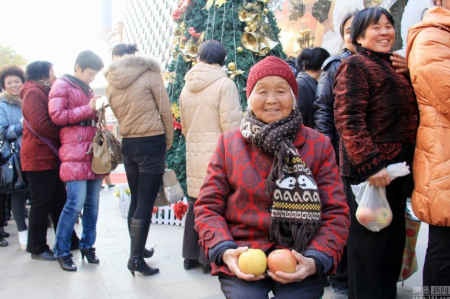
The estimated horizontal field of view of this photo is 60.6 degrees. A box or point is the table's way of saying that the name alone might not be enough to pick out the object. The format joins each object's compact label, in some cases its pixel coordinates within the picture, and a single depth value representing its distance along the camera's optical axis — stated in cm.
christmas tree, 440
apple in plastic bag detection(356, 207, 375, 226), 221
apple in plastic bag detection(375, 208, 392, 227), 220
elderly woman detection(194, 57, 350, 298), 167
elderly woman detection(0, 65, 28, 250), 447
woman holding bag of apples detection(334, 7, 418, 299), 225
